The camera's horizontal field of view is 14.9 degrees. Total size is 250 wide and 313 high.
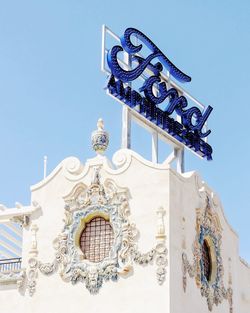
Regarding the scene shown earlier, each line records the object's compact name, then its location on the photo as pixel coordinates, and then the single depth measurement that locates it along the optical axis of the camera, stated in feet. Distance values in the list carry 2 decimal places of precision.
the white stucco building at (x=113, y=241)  126.93
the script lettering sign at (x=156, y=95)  140.46
